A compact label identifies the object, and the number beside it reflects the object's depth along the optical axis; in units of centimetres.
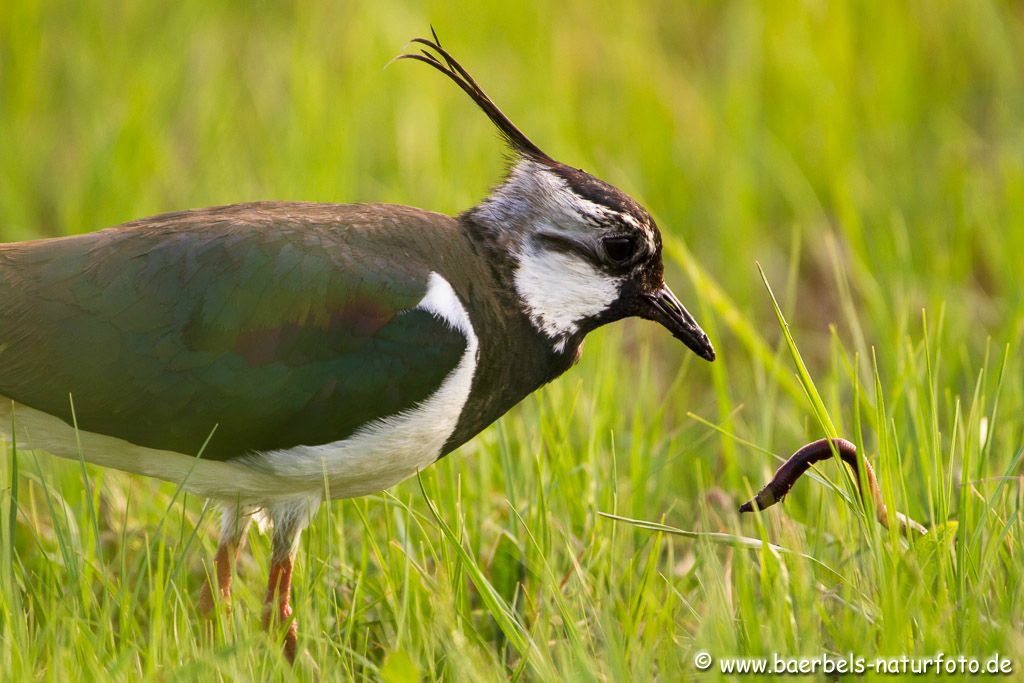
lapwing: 787
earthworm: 718
